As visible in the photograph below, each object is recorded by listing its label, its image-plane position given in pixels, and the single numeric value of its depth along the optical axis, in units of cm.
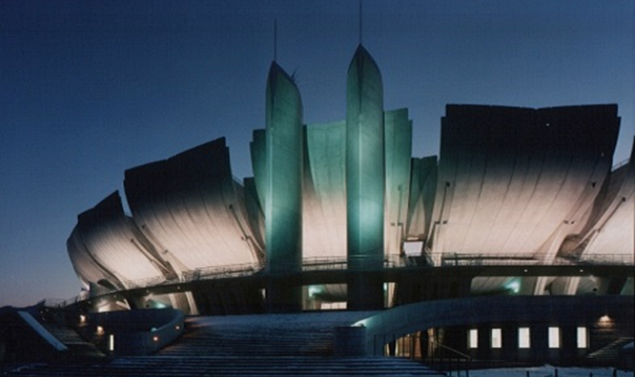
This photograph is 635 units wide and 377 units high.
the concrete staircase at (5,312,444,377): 2011
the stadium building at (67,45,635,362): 3102
